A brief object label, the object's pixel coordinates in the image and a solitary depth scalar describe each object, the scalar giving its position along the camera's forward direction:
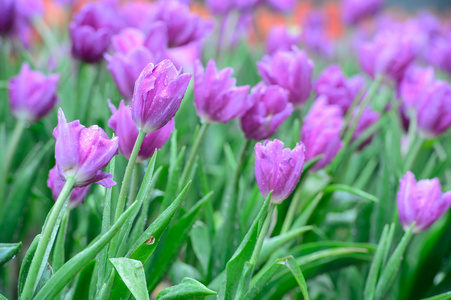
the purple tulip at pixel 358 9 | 4.90
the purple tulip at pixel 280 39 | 2.67
